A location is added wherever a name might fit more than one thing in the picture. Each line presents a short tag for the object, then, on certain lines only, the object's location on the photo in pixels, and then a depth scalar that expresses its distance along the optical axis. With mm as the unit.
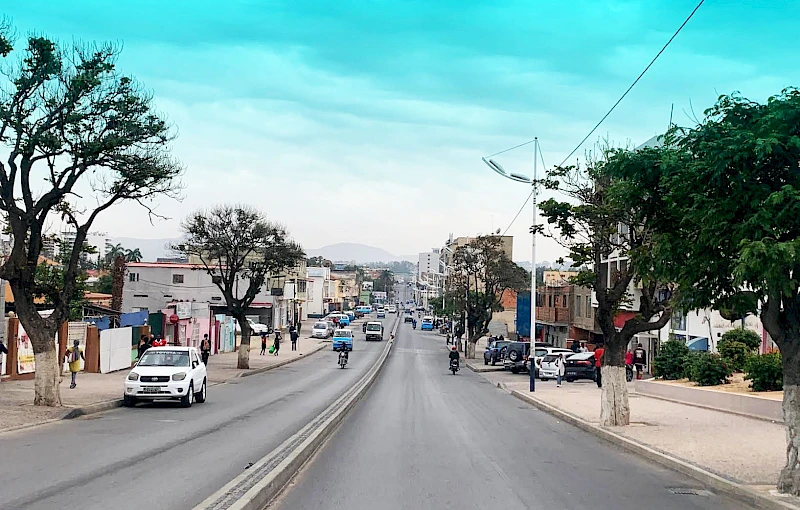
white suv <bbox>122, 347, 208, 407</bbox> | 22484
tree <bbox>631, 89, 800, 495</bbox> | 9461
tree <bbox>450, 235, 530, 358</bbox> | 66125
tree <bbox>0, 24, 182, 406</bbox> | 19734
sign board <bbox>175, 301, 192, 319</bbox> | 48406
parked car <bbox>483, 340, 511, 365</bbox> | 56244
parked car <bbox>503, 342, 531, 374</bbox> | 50000
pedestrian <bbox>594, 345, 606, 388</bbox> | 38212
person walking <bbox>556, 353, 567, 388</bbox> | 38300
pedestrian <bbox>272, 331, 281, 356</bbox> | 58406
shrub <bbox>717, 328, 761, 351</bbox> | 28906
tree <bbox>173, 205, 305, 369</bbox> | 42781
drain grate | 11428
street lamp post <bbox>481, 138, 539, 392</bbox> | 34991
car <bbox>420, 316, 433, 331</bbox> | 122188
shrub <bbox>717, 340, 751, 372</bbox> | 27688
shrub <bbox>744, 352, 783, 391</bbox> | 22641
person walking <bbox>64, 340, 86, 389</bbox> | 26530
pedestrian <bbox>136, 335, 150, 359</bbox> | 35428
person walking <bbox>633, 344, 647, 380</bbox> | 41903
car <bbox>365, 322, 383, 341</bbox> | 88188
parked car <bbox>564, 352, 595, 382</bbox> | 43062
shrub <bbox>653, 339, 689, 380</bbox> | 31594
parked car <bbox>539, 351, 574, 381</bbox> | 44250
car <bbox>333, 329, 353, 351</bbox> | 65375
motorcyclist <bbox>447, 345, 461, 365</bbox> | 48062
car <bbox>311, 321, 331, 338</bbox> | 87812
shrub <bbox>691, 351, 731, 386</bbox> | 26703
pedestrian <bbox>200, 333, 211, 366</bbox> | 40822
